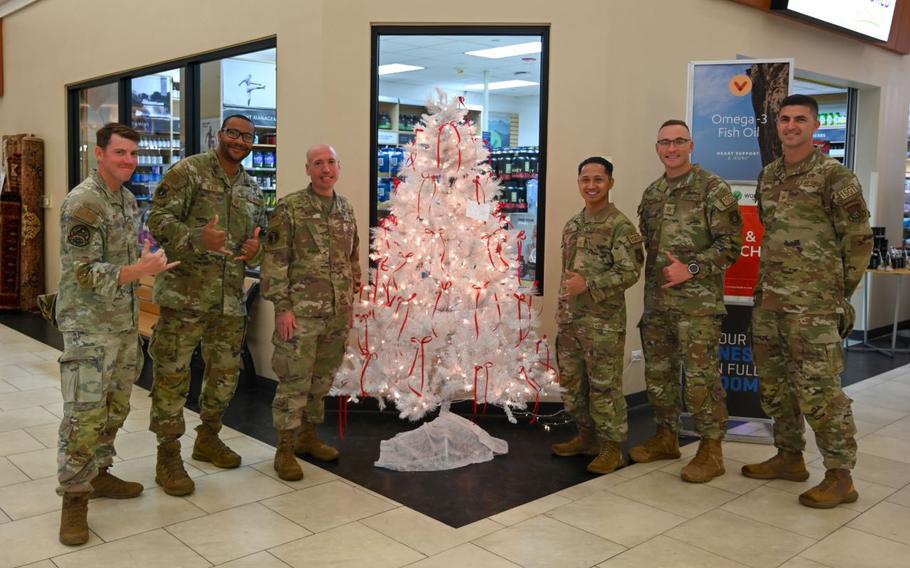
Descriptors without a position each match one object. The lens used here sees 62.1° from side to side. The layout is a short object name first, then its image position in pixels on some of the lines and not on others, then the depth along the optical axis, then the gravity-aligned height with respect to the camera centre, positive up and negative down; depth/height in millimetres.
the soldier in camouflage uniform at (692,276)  3936 -332
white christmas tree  4465 -501
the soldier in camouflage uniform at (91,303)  3033 -425
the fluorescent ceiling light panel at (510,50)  5234 +1161
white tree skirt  4137 -1355
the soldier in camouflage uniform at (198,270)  3662 -336
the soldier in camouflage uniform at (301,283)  3840 -399
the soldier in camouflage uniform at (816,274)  3619 -281
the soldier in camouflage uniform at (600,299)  3967 -473
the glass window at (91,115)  8398 +970
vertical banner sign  4676 +451
